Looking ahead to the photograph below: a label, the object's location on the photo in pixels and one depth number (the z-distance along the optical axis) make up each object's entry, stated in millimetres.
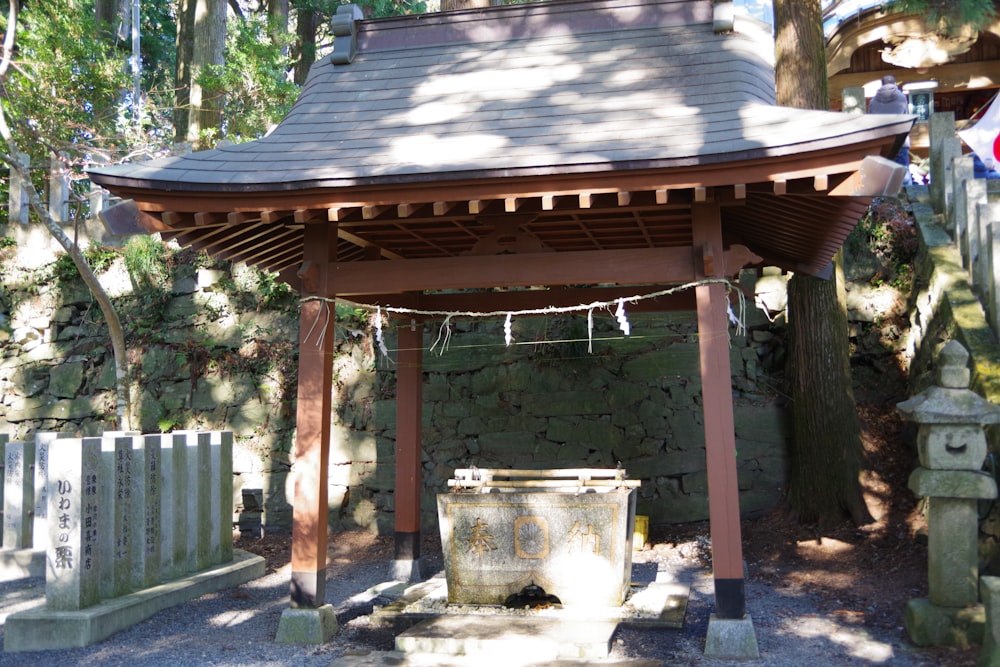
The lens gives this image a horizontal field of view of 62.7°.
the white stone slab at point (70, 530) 6020
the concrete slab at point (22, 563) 8180
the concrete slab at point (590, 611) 6004
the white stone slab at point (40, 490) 7461
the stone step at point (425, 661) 5281
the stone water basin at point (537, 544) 6062
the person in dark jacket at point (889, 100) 10562
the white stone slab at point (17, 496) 8461
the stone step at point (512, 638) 5398
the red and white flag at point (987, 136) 10094
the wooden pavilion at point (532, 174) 5238
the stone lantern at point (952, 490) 5281
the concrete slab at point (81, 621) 5801
